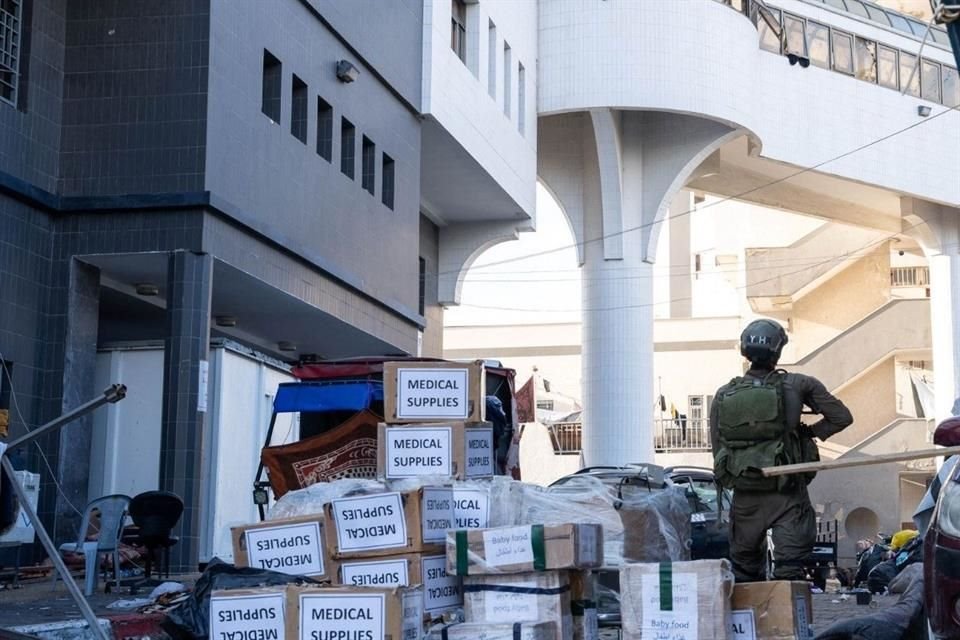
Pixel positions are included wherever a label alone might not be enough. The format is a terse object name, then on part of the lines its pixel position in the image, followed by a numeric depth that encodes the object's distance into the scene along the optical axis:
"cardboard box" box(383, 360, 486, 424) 11.30
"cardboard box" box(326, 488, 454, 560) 9.99
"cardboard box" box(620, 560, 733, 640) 8.82
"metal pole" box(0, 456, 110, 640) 7.35
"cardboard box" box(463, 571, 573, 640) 9.21
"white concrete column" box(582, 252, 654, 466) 37.56
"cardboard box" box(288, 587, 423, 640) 8.70
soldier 10.23
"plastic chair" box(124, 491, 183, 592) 14.63
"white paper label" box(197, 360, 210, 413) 18.22
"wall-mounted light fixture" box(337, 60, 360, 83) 23.52
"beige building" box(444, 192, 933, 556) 45.66
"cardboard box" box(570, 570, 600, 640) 9.52
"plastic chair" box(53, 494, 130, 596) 14.53
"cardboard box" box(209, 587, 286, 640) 8.97
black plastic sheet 9.72
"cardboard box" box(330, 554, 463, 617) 9.85
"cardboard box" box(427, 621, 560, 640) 8.85
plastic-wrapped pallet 11.86
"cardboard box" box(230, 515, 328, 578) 10.11
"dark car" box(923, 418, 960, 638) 7.04
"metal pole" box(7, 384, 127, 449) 7.11
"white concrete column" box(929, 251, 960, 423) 45.38
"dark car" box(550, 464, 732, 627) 12.59
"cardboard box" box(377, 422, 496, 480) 11.00
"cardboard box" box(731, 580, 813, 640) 8.94
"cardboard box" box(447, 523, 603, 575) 9.20
